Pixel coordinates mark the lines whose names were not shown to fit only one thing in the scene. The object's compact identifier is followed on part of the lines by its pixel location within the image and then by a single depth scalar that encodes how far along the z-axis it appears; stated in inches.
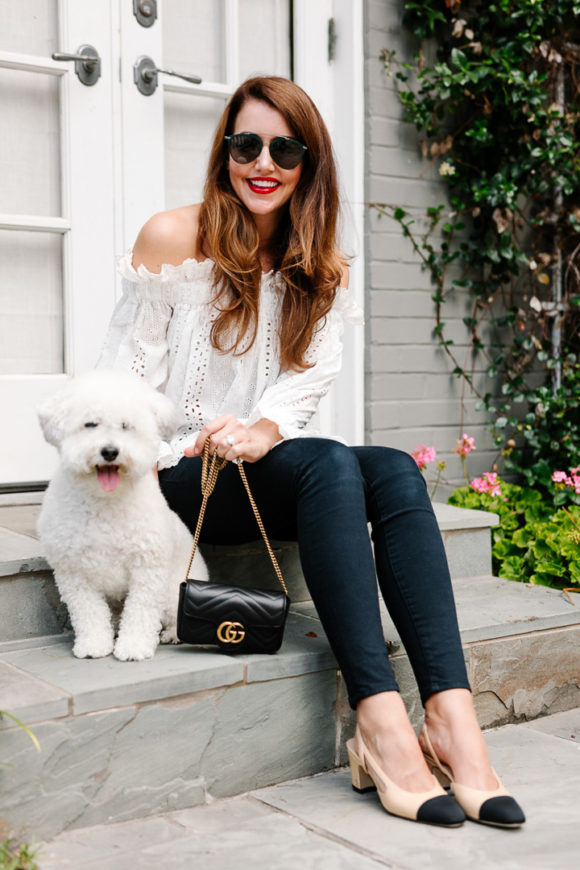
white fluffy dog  98.9
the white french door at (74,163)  129.5
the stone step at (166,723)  95.2
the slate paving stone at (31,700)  94.6
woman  99.9
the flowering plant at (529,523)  131.3
